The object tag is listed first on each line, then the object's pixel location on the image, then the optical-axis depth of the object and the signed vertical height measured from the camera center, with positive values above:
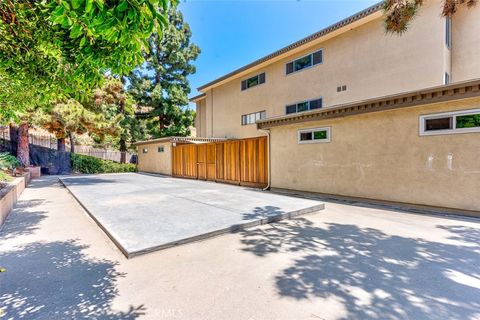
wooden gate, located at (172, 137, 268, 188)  10.71 -0.25
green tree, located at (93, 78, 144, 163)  14.66 +3.77
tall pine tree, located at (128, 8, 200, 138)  21.55 +6.96
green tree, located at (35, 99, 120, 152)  12.41 +2.09
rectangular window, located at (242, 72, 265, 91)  15.26 +5.07
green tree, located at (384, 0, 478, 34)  4.32 +2.74
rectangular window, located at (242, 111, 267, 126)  15.03 +2.64
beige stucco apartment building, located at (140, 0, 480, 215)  5.80 +1.35
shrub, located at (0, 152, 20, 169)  9.20 -0.12
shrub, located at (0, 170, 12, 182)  7.72 -0.68
